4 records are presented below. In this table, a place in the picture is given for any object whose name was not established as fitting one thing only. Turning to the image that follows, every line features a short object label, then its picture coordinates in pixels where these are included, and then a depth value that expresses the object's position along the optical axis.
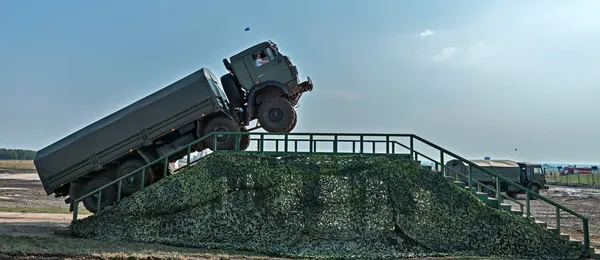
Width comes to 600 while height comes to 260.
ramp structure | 11.98
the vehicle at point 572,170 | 62.67
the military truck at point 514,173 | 29.19
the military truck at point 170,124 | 13.88
